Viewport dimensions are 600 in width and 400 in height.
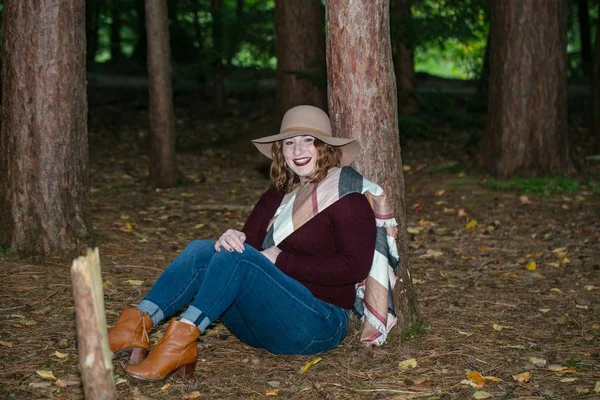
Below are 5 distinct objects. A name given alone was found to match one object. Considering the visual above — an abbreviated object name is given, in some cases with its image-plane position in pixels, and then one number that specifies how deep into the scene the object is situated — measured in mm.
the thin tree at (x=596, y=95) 12844
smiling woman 4312
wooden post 3043
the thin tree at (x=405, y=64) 11688
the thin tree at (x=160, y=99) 9836
